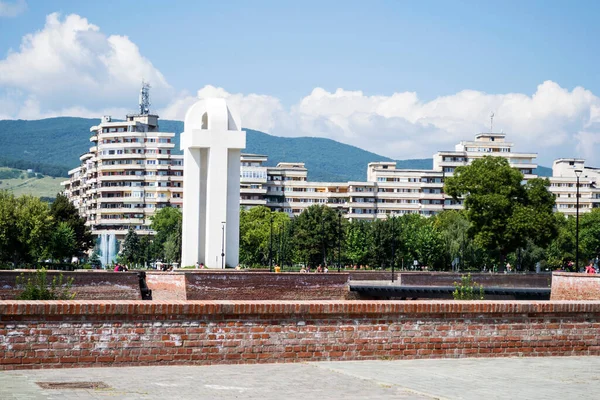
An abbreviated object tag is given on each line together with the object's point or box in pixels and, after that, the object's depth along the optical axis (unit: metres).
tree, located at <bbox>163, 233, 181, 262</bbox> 117.75
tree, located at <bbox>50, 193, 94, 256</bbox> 103.94
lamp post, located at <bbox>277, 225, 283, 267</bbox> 103.32
